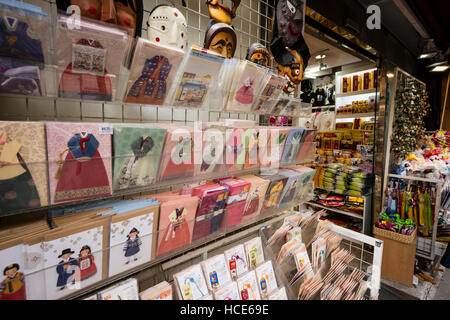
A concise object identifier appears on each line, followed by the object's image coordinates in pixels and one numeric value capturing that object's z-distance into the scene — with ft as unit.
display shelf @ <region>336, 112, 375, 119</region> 10.72
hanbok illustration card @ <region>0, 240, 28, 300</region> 2.00
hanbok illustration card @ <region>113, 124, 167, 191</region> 2.66
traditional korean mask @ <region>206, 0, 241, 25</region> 3.90
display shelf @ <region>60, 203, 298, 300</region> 2.64
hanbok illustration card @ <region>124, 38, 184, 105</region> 2.62
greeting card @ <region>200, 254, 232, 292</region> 3.59
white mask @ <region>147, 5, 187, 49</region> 3.01
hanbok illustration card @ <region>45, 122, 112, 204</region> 2.27
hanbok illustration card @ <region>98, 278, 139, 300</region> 2.68
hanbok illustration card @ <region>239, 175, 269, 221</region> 4.15
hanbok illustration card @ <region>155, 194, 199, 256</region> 3.06
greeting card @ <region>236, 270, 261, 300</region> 3.76
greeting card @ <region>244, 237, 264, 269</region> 4.33
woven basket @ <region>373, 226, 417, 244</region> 8.65
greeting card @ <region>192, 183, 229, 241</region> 3.45
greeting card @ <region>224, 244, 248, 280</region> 3.95
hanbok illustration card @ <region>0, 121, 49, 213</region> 1.99
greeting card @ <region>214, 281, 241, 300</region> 3.47
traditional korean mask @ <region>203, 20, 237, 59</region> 3.73
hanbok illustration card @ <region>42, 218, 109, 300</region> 2.27
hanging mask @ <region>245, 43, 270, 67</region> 4.40
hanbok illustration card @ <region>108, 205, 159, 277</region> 2.67
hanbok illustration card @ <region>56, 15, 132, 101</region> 2.20
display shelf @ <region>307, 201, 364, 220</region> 10.35
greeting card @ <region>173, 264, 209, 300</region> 3.25
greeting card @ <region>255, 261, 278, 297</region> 4.09
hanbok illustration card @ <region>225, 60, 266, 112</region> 3.73
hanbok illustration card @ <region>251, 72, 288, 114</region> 4.24
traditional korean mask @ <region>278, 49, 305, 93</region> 5.65
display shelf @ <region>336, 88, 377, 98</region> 10.55
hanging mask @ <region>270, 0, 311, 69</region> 5.04
